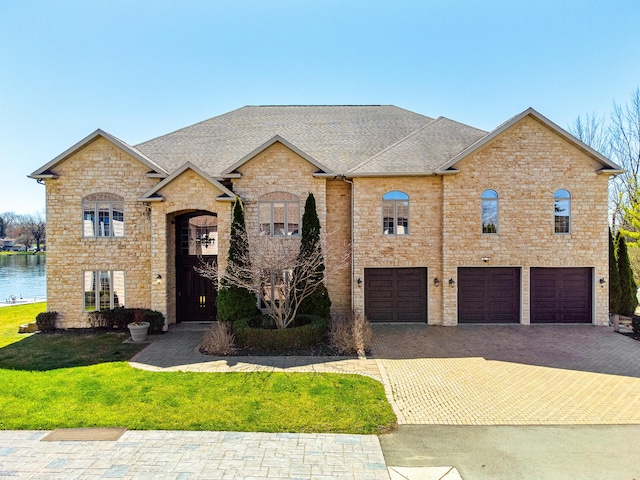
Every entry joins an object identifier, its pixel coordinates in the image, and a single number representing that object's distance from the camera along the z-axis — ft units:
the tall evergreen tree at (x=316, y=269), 44.21
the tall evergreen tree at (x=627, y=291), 54.19
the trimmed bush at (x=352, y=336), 37.58
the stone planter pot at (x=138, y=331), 42.40
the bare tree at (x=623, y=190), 78.23
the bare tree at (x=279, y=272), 40.04
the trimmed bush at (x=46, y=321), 47.85
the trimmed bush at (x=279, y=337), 38.58
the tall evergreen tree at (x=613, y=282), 53.06
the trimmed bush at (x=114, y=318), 48.14
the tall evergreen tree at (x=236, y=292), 42.78
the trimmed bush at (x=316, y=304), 44.47
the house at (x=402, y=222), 48.62
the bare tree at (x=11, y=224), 335.26
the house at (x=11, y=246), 295.97
